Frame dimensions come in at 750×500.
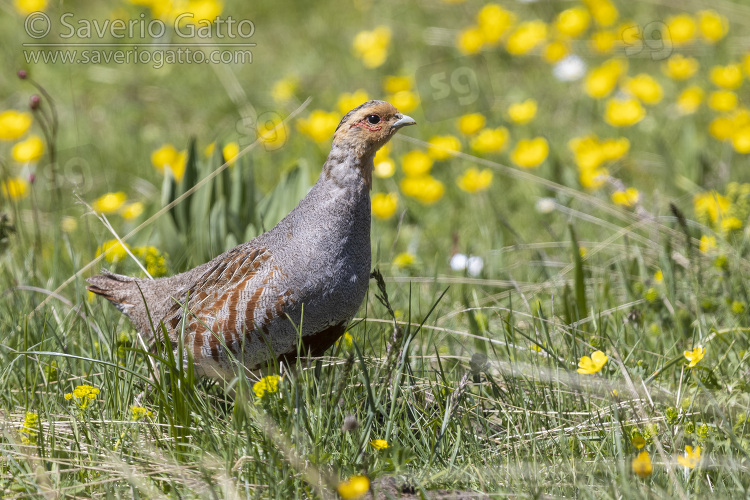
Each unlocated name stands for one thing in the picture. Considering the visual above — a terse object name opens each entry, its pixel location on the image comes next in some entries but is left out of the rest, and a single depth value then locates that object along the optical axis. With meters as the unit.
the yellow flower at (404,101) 12.77
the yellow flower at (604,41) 14.45
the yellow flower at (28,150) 12.09
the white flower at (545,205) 11.18
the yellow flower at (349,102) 12.07
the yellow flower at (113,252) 8.92
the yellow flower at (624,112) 12.40
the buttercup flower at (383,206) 11.27
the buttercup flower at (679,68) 13.77
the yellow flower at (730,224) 8.69
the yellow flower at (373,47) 15.29
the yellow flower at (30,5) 14.97
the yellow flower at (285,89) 14.42
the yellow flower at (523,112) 13.21
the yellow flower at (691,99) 13.01
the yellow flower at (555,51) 14.80
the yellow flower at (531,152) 12.15
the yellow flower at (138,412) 5.98
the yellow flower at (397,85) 13.60
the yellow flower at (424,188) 11.98
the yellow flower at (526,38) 14.53
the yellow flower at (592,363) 5.74
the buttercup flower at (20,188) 10.39
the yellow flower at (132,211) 10.87
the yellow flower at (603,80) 13.32
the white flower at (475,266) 10.15
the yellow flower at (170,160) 11.92
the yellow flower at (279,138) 11.94
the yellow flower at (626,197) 8.83
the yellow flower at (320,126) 12.19
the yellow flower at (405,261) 9.68
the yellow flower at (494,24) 14.84
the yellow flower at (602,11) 15.01
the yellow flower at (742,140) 11.45
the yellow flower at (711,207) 9.51
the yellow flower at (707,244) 8.84
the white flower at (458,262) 10.18
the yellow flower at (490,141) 12.49
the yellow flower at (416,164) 12.09
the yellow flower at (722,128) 11.89
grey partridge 6.32
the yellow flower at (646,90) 13.16
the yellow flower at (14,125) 12.16
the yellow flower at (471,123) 12.84
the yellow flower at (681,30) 14.37
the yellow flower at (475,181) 11.77
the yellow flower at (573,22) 14.81
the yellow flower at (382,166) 10.76
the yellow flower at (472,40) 15.06
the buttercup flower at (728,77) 12.80
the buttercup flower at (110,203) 10.43
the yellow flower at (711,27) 14.26
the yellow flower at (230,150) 10.86
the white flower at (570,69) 15.53
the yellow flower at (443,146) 11.69
